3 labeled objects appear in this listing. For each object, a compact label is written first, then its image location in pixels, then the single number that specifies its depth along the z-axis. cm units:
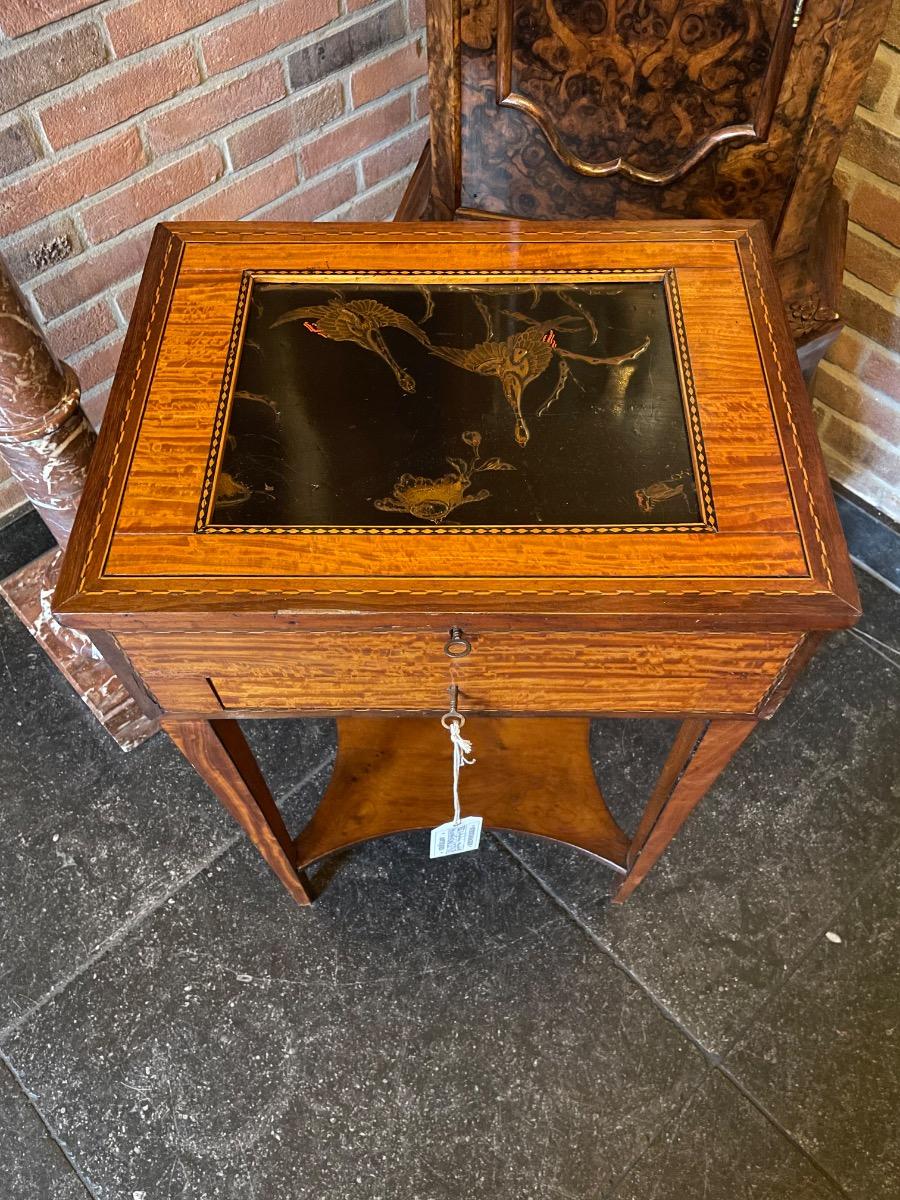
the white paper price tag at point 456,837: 104
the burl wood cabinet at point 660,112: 90
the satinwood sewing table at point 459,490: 72
